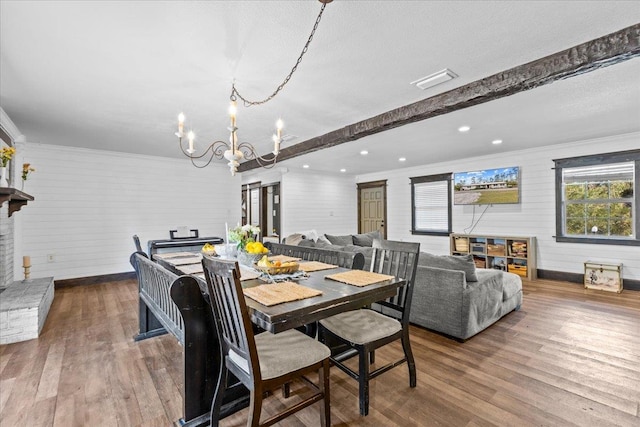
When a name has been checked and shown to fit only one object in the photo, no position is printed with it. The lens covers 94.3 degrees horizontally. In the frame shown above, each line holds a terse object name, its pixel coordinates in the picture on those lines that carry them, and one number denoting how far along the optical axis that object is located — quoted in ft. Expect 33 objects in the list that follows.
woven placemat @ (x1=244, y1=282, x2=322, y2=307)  5.21
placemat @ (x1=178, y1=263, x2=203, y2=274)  7.54
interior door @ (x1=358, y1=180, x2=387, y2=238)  27.96
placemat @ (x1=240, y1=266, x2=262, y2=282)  6.98
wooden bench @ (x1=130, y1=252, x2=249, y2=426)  5.89
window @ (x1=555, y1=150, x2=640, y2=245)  15.78
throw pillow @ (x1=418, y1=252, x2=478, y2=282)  9.86
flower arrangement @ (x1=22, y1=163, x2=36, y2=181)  12.46
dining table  4.75
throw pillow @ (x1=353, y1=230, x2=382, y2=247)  19.84
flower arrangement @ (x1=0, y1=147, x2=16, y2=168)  10.34
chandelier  6.84
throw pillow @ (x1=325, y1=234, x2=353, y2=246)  18.88
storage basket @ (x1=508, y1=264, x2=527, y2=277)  18.42
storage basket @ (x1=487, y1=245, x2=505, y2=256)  19.40
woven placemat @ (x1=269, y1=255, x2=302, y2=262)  9.22
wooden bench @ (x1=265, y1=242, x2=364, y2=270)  8.92
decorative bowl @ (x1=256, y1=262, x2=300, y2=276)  6.97
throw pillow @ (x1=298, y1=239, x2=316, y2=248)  14.93
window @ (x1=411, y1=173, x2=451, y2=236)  23.41
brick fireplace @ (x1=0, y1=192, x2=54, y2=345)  9.79
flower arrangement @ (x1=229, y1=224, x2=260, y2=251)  8.36
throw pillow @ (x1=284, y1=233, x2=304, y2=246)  16.23
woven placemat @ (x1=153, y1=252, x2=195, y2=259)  10.07
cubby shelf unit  18.31
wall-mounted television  19.51
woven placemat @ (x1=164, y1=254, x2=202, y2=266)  8.79
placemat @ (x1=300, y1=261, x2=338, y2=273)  8.07
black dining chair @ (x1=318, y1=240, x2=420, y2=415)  6.17
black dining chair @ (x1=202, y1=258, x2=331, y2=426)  4.70
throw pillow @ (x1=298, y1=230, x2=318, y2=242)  20.31
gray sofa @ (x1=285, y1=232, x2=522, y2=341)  9.47
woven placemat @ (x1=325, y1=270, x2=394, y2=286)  6.46
